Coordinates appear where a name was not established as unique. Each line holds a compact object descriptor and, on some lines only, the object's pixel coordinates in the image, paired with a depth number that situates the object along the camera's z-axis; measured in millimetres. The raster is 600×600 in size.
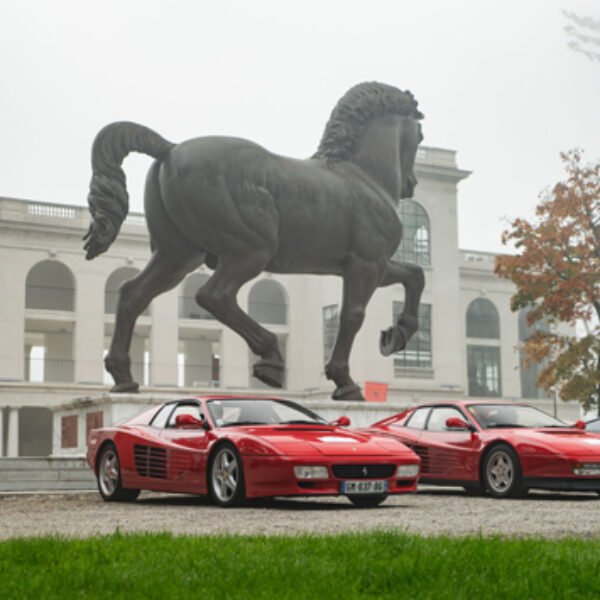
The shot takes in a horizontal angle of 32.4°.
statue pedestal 13875
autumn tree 32188
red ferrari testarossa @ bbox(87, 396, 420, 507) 9617
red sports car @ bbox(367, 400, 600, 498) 11875
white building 48656
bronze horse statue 12836
